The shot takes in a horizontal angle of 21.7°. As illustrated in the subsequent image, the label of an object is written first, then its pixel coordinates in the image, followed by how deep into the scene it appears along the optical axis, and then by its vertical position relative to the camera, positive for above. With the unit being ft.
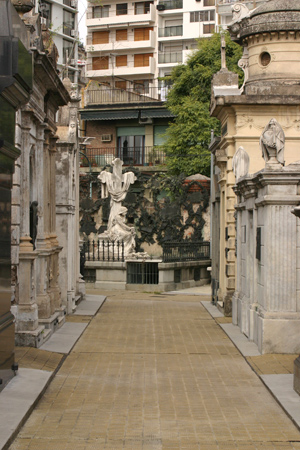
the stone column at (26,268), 40.14 -2.16
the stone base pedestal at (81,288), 68.15 -5.43
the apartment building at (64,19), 184.44 +49.93
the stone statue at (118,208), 91.97 +2.24
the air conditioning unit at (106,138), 159.33 +17.98
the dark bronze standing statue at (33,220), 44.39 +0.37
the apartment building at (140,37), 188.65 +46.29
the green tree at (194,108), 128.36 +19.67
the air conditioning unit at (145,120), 155.63 +21.15
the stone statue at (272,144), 40.11 +4.26
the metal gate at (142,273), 84.84 -5.05
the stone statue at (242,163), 50.42 +4.10
